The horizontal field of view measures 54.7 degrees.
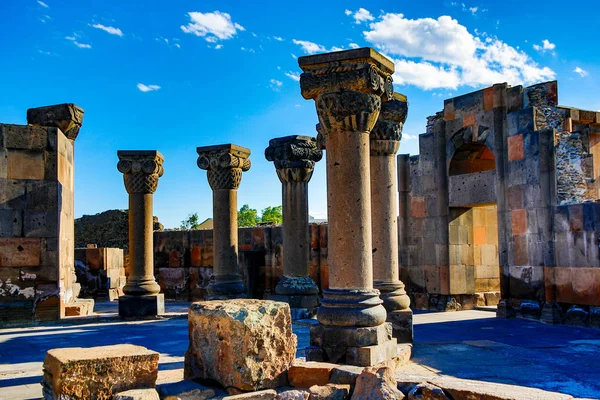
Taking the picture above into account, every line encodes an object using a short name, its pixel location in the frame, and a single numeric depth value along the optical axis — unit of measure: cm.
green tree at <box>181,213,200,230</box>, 6769
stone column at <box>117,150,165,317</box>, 1254
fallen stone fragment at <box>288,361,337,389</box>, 536
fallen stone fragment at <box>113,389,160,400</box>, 466
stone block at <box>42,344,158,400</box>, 467
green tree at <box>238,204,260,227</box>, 7438
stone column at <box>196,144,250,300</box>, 1262
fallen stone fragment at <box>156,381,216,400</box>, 485
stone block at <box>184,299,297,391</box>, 507
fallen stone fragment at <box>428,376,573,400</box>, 472
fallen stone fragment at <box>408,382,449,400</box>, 503
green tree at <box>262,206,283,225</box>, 7179
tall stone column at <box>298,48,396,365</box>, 634
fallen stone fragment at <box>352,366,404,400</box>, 490
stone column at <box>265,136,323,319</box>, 1172
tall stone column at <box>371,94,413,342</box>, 776
